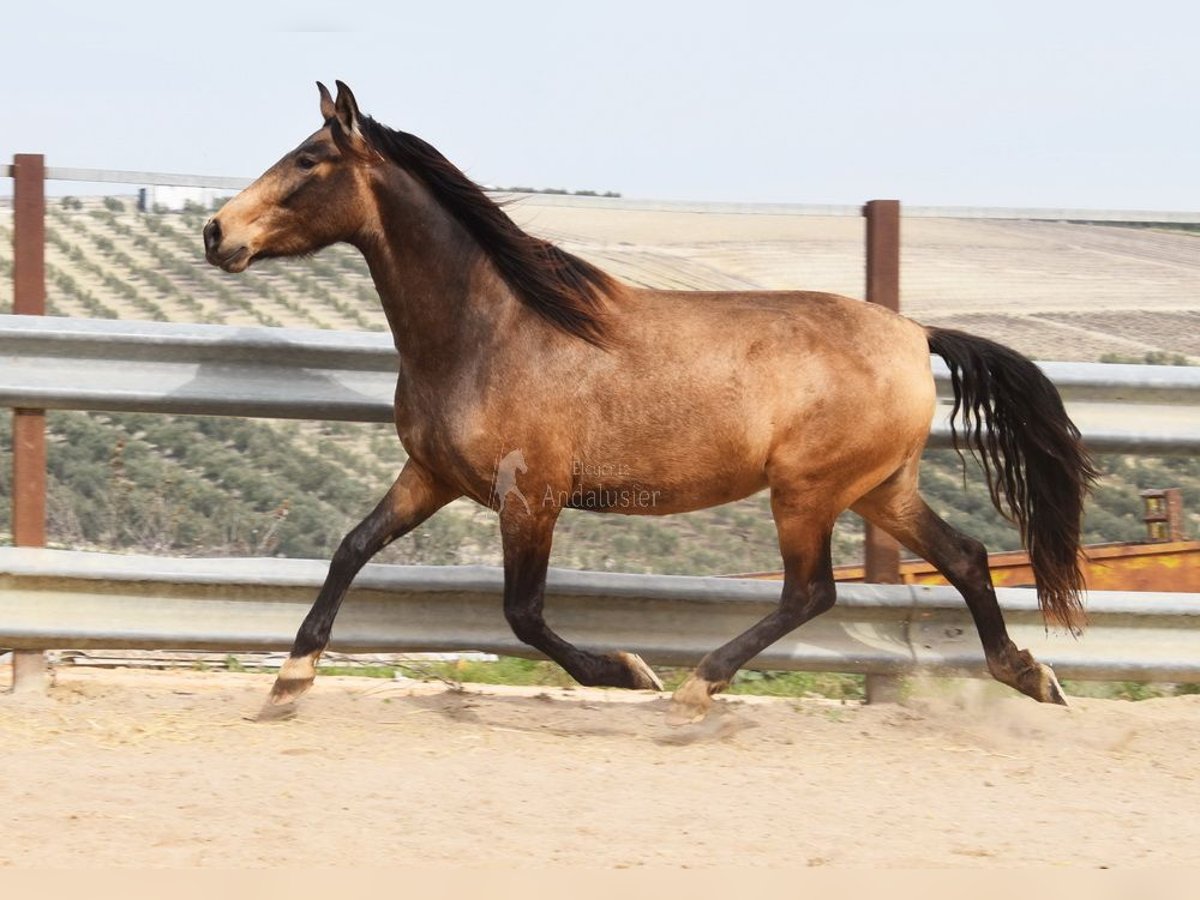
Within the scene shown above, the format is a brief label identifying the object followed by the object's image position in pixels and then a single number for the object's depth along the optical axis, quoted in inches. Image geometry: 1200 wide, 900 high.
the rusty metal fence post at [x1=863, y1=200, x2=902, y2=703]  445.4
